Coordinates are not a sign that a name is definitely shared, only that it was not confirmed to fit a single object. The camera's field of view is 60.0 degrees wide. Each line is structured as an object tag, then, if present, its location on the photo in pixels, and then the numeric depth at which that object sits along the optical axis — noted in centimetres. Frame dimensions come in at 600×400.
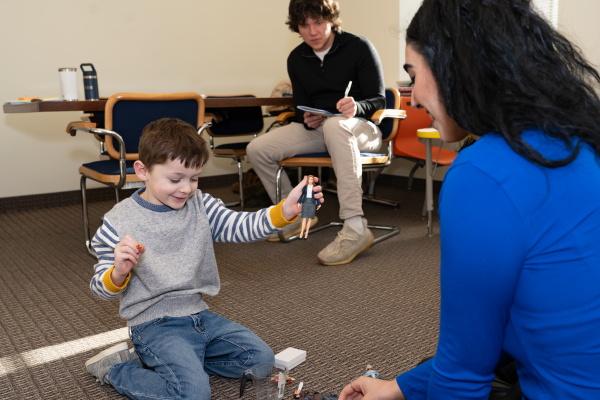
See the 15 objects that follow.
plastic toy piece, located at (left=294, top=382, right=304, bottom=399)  125
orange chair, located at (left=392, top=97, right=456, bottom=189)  321
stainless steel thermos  261
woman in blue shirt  57
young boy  125
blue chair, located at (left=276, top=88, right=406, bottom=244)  257
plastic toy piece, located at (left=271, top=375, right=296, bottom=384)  135
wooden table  228
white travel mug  260
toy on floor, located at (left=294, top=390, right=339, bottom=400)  119
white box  139
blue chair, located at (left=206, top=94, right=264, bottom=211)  342
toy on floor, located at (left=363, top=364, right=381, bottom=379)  117
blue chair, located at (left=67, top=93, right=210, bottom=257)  225
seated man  240
